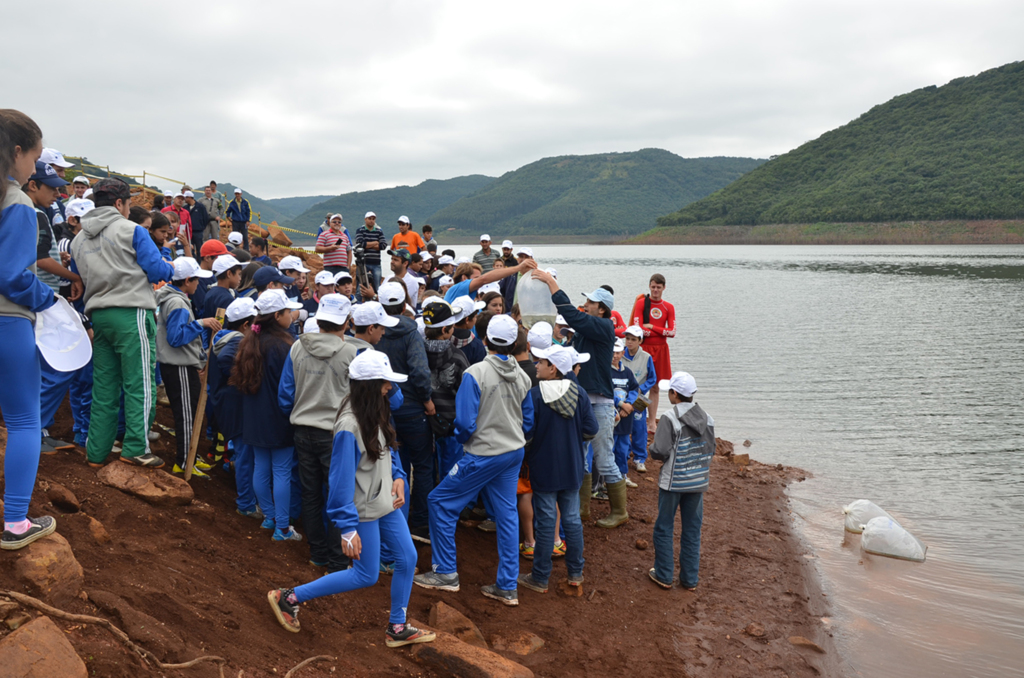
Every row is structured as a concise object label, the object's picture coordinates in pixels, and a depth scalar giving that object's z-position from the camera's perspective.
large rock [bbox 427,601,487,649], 4.61
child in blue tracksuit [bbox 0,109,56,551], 3.34
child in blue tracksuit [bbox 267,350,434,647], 3.88
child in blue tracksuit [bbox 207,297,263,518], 5.61
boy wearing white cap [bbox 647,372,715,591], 5.83
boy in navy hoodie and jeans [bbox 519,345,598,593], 5.54
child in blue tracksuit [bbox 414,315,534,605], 5.10
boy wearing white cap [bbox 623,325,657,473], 8.32
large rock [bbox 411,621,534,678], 4.03
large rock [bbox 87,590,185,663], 3.31
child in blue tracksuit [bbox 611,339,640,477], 7.49
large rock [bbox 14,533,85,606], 3.31
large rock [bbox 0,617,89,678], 2.77
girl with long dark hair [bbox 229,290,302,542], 5.24
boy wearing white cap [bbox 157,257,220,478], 5.59
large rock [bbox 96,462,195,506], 4.95
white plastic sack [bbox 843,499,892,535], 8.01
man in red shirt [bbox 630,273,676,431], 9.77
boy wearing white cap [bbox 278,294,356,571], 4.86
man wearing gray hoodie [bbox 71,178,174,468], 4.94
